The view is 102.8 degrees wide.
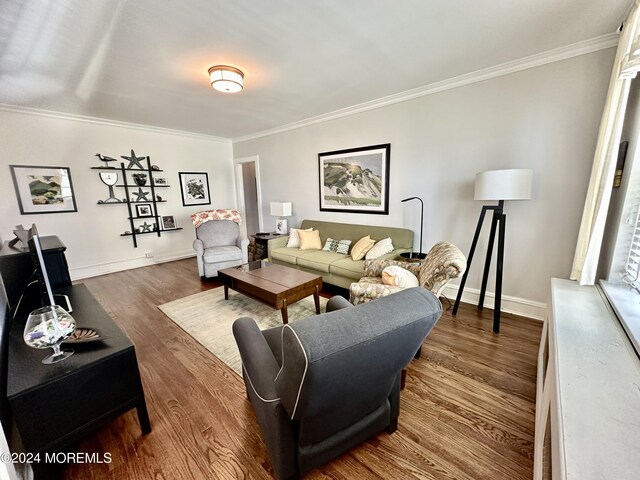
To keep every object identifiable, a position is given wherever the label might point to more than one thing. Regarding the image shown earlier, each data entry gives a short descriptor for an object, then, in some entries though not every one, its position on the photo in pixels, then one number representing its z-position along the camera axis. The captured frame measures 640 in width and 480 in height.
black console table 1.09
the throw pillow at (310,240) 4.01
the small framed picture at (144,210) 4.63
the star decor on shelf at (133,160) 4.38
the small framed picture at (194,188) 5.16
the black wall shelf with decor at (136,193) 4.27
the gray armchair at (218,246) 3.89
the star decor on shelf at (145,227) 4.71
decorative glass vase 1.16
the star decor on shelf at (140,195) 4.58
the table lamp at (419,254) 2.95
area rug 2.29
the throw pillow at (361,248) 3.33
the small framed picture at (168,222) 4.98
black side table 4.64
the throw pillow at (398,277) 2.21
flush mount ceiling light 2.38
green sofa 3.16
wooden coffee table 2.48
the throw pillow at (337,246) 3.70
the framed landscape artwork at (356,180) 3.54
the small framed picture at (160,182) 4.75
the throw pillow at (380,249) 3.17
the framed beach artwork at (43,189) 3.53
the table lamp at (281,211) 4.62
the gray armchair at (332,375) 0.81
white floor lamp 2.21
